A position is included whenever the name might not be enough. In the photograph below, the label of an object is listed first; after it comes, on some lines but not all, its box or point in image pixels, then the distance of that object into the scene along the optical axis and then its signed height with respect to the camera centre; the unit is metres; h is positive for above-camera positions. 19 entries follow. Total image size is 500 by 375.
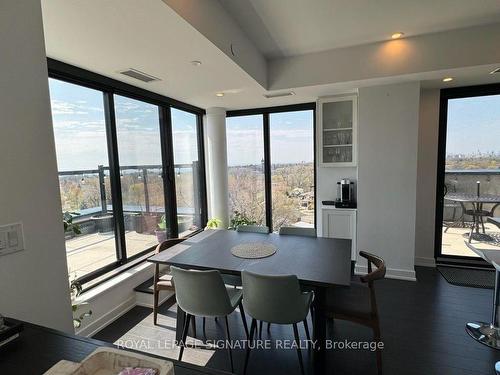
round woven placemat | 2.31 -0.77
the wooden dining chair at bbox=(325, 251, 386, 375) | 1.93 -1.09
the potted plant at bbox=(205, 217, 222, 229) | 4.32 -0.94
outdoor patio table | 3.73 -0.60
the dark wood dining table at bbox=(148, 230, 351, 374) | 1.91 -0.78
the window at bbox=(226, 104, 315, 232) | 4.61 -0.06
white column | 4.52 +0.06
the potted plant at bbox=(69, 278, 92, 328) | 2.24 -1.13
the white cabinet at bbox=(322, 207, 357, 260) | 3.81 -0.88
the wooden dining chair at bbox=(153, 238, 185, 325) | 2.68 -1.17
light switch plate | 1.10 -0.28
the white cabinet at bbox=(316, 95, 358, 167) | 3.91 +0.42
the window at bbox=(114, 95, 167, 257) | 3.22 -0.08
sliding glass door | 3.67 -0.20
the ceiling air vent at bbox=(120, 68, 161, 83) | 2.67 +0.93
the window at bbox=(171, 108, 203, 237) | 4.21 -0.10
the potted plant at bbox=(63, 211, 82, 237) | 2.06 -0.42
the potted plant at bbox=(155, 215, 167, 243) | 3.78 -0.89
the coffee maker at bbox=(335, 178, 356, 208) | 3.90 -0.51
